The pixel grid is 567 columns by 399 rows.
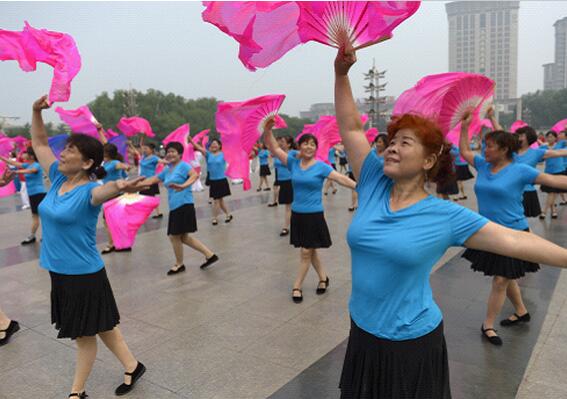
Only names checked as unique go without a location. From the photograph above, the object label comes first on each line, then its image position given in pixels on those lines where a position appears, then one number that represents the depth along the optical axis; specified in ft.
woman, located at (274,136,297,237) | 27.24
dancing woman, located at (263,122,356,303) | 15.23
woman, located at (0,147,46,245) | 25.17
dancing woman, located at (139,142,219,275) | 18.22
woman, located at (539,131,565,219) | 27.63
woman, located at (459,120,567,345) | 11.19
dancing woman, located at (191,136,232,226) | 30.12
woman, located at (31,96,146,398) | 8.73
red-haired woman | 5.45
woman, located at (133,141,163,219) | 31.86
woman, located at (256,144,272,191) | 47.09
